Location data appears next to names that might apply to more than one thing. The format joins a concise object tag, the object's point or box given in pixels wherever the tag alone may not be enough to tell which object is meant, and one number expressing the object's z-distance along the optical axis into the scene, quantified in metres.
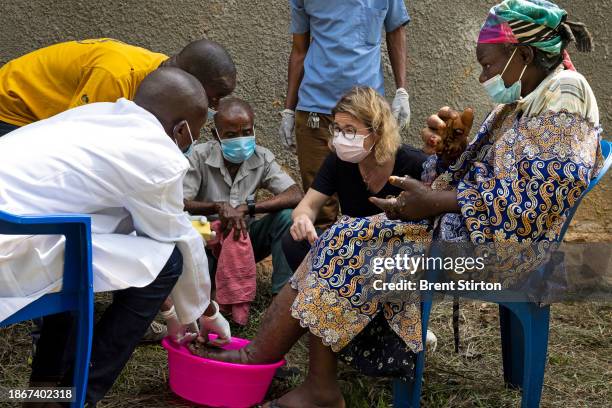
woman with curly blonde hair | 3.49
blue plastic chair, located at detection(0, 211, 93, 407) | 2.44
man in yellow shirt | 3.67
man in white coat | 2.50
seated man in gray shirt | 4.32
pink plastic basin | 3.18
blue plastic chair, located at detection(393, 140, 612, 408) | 3.04
